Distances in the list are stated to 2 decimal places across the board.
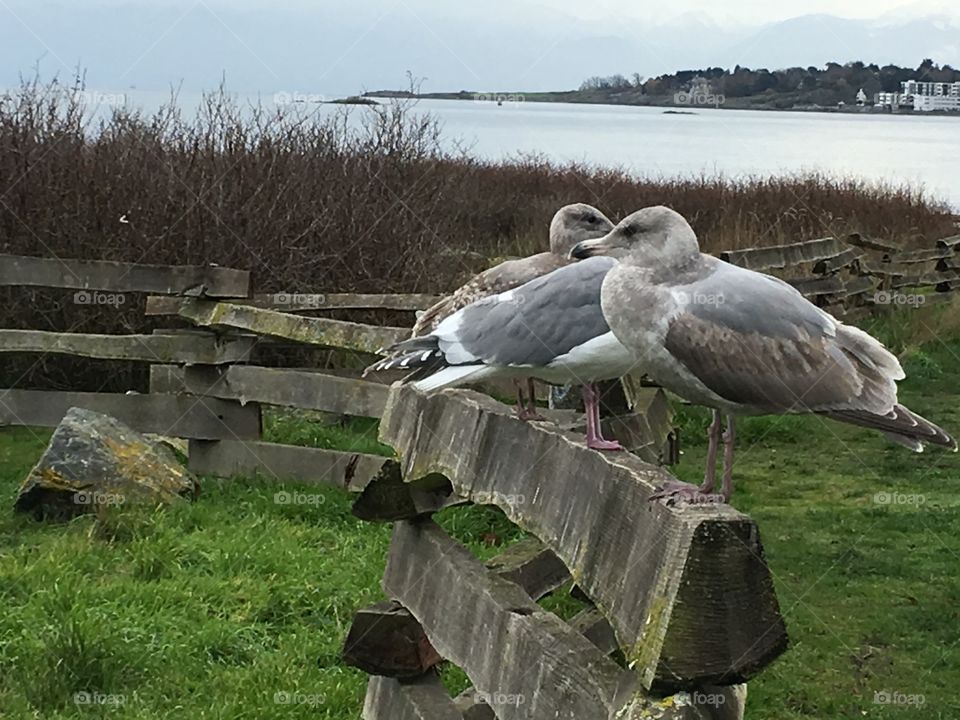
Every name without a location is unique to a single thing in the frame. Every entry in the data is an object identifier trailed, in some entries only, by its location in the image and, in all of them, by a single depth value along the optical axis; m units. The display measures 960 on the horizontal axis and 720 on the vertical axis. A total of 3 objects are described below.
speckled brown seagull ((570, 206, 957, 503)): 2.92
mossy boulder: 6.89
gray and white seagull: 3.53
